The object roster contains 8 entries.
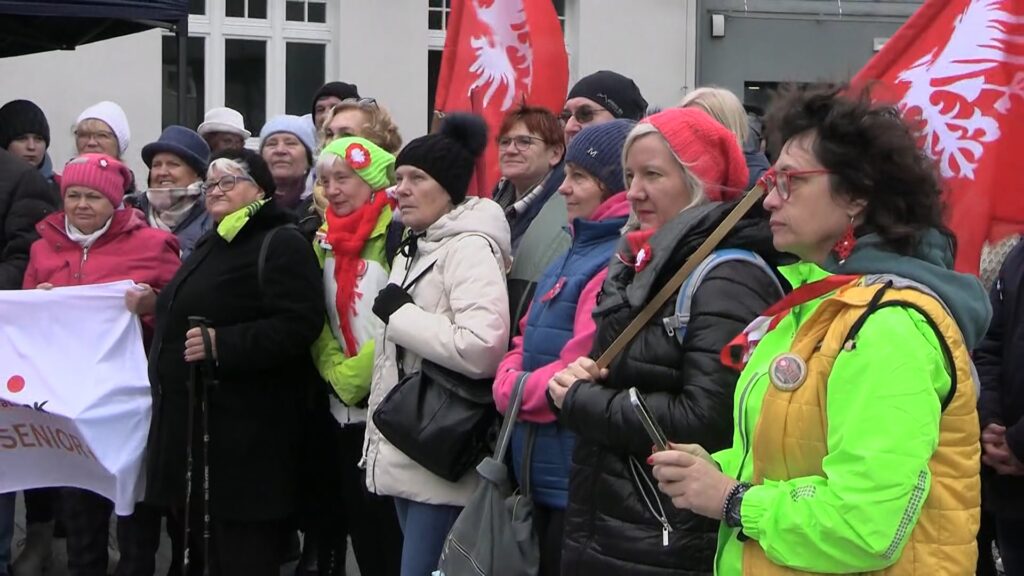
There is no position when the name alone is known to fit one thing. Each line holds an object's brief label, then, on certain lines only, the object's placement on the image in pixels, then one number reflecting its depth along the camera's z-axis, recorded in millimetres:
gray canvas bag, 3578
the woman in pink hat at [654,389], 2918
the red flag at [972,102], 3641
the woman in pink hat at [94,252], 5465
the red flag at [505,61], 5973
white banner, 5172
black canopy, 6180
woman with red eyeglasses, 2209
